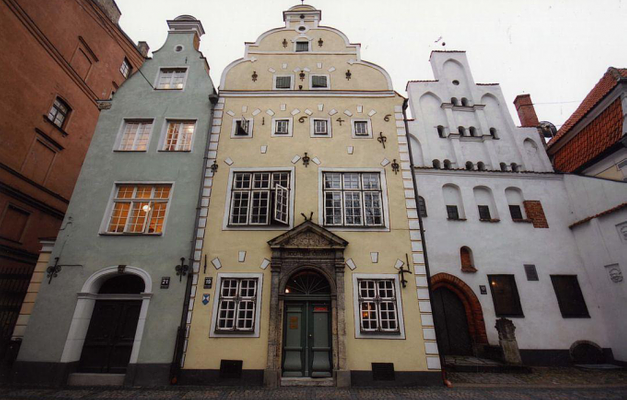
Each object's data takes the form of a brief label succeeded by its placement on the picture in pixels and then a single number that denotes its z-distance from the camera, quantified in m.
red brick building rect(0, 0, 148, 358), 13.82
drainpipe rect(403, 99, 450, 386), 8.73
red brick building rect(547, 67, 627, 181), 13.16
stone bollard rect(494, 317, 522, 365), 10.39
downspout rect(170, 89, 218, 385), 8.74
